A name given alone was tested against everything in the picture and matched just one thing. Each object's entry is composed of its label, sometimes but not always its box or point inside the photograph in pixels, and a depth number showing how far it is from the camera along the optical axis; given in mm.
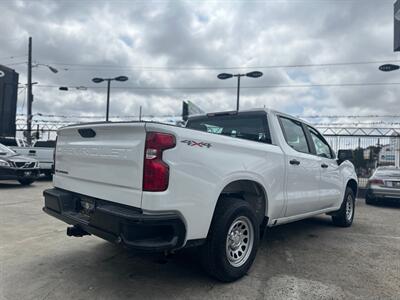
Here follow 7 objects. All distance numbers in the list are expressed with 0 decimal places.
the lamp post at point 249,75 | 18656
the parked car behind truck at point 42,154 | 13438
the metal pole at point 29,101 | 21359
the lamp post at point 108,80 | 21588
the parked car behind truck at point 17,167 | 10750
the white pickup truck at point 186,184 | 2910
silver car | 9648
